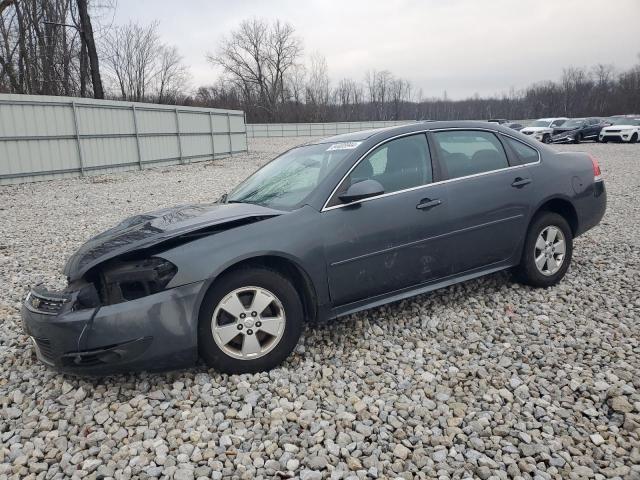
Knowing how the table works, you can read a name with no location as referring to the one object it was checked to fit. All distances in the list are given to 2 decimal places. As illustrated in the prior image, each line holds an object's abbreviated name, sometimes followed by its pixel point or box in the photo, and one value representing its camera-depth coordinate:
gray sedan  2.78
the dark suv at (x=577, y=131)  26.23
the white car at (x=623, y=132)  25.39
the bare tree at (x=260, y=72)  66.12
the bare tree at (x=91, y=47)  20.91
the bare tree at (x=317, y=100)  56.78
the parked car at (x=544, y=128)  26.59
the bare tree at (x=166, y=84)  53.84
